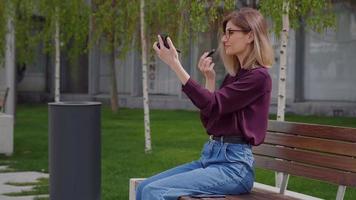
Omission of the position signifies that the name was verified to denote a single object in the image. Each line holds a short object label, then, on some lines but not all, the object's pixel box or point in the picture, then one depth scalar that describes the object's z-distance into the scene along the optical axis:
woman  4.57
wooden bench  4.73
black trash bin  6.49
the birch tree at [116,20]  13.13
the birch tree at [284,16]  7.72
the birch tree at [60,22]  15.28
